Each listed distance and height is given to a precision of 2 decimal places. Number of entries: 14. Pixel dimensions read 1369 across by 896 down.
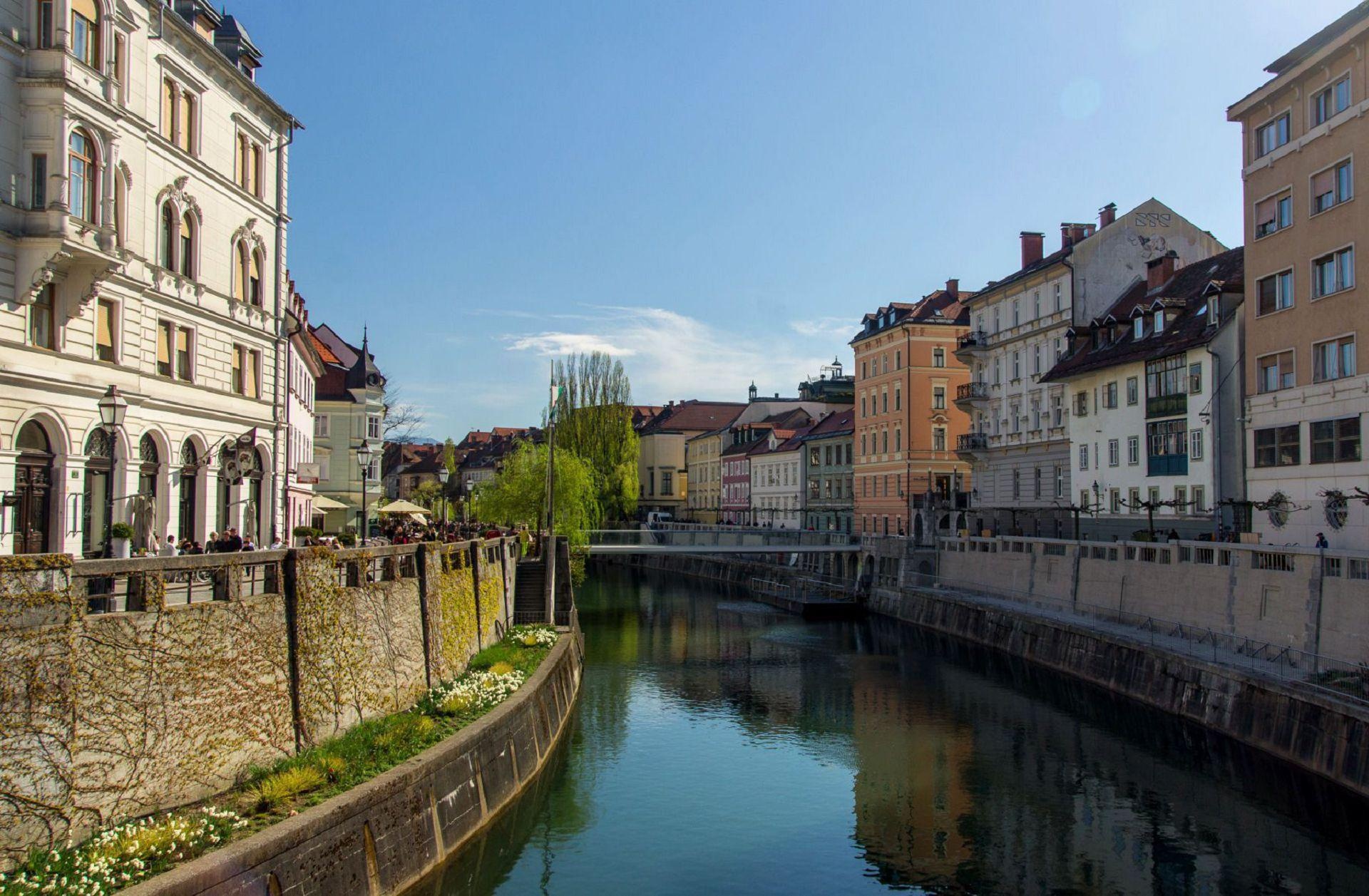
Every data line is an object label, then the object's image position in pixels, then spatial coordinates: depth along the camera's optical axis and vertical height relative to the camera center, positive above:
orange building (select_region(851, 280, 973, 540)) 69.31 +4.94
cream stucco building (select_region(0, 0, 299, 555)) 19.61 +4.61
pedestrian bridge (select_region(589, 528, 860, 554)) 49.12 -2.79
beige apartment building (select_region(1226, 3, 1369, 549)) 29.03 +5.56
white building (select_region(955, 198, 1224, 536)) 52.28 +7.36
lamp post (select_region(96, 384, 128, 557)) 16.58 +1.32
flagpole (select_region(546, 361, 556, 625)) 40.47 -2.33
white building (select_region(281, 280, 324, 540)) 35.78 +3.03
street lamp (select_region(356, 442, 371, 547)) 29.48 +1.02
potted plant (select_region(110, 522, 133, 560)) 17.83 -0.71
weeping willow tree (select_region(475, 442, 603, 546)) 58.12 -0.06
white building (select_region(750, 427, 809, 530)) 87.06 +0.72
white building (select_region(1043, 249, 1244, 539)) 39.31 +3.47
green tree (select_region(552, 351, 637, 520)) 88.94 +5.22
